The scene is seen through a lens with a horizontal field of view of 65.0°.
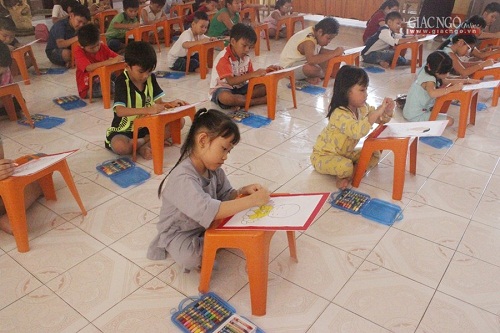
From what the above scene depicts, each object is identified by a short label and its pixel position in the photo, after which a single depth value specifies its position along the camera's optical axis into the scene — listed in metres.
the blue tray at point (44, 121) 3.05
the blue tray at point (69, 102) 3.43
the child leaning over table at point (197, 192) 1.40
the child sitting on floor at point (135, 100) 2.36
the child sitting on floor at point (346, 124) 2.14
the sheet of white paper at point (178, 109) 2.38
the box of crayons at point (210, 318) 1.38
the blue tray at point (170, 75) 4.26
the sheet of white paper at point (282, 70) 3.13
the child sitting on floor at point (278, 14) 5.80
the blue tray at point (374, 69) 4.56
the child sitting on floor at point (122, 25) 4.80
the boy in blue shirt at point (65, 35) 3.98
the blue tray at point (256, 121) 3.12
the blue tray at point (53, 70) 4.35
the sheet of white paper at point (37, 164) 1.72
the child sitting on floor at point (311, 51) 3.75
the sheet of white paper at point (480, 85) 2.82
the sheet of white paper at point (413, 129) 2.16
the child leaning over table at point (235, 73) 3.11
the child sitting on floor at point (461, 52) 3.53
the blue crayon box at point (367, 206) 2.01
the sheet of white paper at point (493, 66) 3.57
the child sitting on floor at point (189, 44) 4.24
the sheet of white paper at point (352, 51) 3.97
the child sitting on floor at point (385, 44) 4.56
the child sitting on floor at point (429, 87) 2.90
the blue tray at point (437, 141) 2.81
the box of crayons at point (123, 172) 2.32
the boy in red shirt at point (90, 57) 3.35
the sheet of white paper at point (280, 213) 1.33
